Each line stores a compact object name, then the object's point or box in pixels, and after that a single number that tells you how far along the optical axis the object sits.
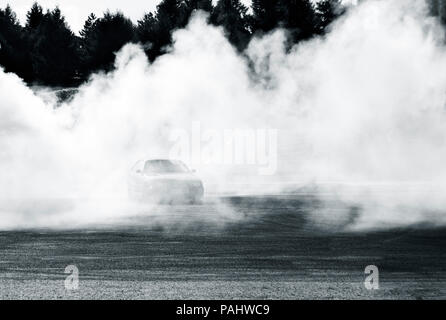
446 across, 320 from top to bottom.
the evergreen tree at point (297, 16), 28.42
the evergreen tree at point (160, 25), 32.66
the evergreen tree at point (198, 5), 40.20
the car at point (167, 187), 19.92
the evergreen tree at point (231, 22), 28.30
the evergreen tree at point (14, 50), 61.16
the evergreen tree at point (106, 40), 53.84
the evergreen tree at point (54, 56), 59.86
